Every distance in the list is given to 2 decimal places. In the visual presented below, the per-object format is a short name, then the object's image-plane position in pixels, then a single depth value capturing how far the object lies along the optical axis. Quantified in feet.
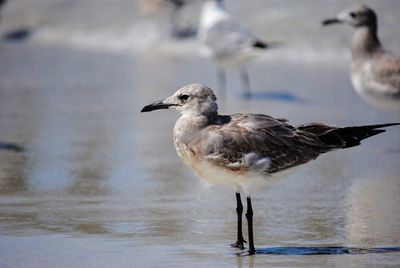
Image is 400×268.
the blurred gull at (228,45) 76.64
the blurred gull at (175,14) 99.76
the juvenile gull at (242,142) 35.09
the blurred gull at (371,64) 57.57
